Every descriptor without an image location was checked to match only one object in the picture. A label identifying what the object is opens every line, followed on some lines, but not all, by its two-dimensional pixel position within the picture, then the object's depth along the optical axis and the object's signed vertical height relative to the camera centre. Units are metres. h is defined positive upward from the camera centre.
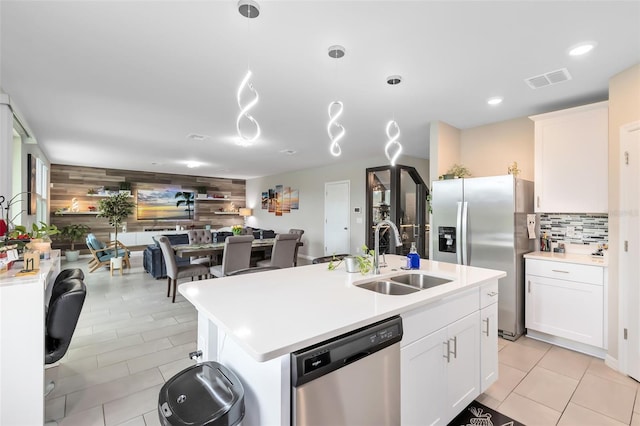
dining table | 4.45 -0.54
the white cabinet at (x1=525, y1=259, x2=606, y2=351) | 2.77 -0.84
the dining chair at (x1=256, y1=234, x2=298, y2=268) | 4.62 -0.56
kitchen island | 1.11 -0.45
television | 9.04 +0.29
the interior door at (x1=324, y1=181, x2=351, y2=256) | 7.26 -0.10
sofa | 5.64 -0.92
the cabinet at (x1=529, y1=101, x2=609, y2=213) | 2.92 +0.56
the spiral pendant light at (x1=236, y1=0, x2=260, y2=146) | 1.76 +1.22
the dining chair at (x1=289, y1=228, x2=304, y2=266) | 5.00 -0.73
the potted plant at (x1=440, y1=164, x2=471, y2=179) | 3.82 +0.53
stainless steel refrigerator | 3.17 -0.18
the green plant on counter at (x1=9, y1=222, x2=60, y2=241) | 2.28 -0.15
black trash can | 1.07 -0.71
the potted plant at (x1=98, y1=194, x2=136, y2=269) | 7.12 +0.13
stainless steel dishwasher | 1.09 -0.66
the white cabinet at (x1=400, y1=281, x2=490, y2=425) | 1.52 -0.81
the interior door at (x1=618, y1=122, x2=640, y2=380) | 2.42 -0.21
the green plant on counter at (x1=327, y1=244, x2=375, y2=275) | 2.18 -0.35
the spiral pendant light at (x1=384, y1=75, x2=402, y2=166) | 2.71 +1.23
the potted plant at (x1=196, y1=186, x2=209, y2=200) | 9.98 +0.72
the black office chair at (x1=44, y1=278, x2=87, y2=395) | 1.90 -0.69
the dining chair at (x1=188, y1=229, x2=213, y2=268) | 6.34 -0.49
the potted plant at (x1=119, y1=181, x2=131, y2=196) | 8.67 +0.73
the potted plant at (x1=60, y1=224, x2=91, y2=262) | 7.46 -0.54
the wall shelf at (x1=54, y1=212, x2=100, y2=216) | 7.83 +0.01
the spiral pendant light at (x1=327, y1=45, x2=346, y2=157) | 2.23 +1.22
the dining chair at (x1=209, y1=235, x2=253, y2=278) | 4.17 -0.58
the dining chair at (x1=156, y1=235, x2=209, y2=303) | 4.25 -0.80
